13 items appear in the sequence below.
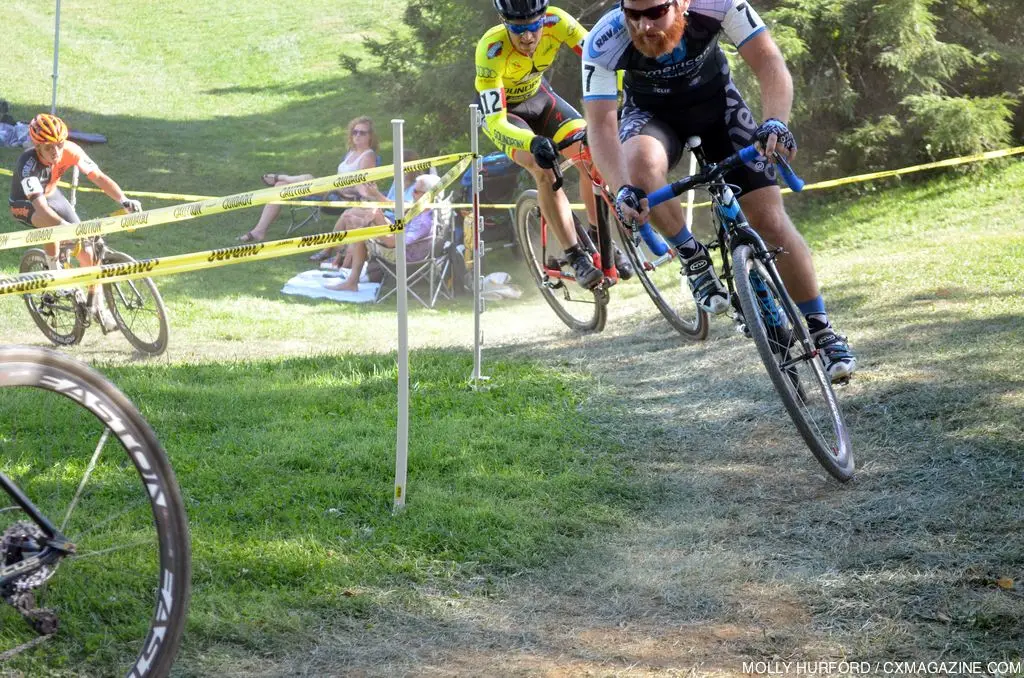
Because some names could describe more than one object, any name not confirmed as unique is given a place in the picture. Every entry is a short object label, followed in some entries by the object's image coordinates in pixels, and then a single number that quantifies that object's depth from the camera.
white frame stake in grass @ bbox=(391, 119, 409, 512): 4.54
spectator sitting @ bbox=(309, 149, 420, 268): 12.96
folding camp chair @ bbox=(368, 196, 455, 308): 12.15
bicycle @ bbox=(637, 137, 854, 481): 4.58
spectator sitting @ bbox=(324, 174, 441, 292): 12.23
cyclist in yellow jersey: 7.04
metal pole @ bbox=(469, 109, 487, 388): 5.89
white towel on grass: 12.27
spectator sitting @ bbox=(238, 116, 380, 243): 13.61
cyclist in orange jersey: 9.34
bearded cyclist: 4.96
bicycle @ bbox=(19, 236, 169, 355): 9.14
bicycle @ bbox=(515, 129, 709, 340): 7.41
